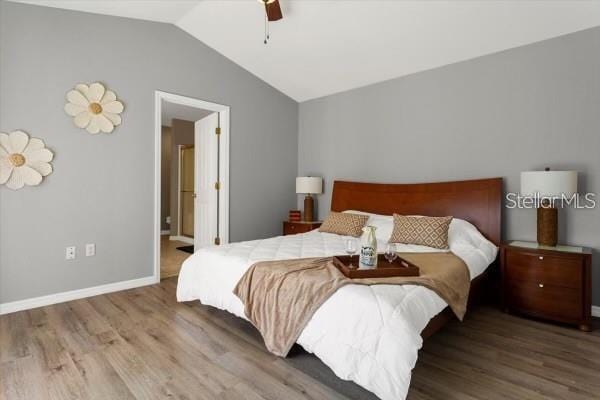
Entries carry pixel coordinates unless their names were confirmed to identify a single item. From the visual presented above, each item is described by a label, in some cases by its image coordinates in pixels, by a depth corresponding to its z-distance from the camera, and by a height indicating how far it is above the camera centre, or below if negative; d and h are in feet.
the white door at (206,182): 14.29 +0.74
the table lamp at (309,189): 14.87 +0.44
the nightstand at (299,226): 14.35 -1.29
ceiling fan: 9.34 +5.72
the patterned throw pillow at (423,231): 9.50 -0.98
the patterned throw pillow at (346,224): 11.55 -0.94
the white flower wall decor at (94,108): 9.94 +2.87
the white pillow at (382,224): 11.09 -0.92
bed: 4.99 -1.78
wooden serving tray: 6.35 -1.45
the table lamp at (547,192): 8.49 +0.25
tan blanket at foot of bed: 6.09 -1.86
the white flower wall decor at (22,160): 8.85 +1.03
